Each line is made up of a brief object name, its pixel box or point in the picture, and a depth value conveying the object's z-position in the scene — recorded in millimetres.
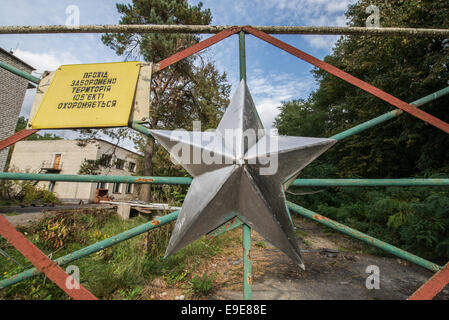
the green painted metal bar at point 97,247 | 1168
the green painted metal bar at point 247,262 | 1013
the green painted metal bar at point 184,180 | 1307
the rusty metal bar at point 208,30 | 1557
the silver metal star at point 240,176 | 1039
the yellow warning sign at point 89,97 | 1354
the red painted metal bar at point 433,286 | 1058
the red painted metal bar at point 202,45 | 1520
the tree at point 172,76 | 8305
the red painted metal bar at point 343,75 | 1465
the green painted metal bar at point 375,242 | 1281
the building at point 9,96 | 10484
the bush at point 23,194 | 12648
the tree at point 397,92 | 5492
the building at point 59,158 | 21300
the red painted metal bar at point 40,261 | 1062
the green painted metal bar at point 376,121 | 1468
